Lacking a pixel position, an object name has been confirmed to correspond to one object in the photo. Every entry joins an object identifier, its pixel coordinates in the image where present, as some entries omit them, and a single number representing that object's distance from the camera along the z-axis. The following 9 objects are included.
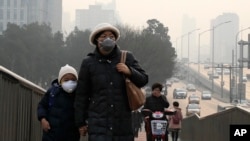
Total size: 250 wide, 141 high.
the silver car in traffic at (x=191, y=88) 121.50
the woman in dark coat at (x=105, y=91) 5.70
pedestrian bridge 6.76
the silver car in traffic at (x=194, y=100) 81.76
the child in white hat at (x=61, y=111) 6.66
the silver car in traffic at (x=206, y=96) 98.09
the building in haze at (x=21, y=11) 166.75
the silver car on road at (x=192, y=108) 61.17
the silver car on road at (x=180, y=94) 96.79
